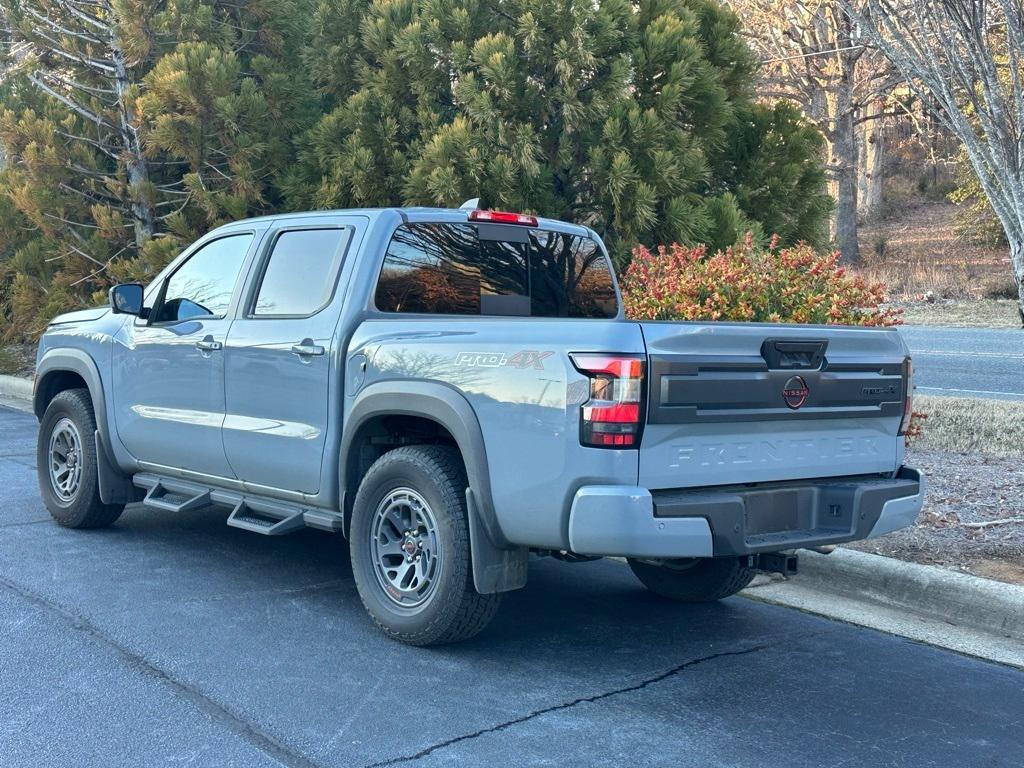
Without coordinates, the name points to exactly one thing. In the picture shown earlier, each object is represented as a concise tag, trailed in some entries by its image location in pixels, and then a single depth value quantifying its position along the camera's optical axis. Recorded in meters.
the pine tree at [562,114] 11.14
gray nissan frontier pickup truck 4.36
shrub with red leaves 8.48
